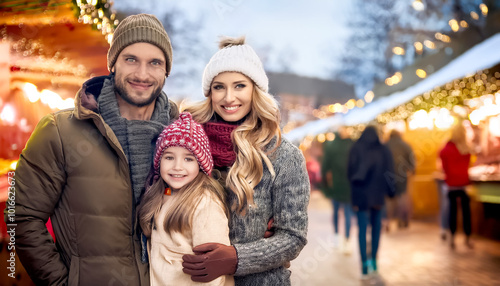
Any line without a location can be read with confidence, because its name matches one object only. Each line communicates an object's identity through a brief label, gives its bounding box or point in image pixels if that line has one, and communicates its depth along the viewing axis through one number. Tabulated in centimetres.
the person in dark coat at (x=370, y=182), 593
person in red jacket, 752
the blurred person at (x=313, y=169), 1229
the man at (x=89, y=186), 194
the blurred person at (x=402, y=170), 878
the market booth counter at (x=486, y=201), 798
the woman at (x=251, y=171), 204
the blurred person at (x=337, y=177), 759
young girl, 196
